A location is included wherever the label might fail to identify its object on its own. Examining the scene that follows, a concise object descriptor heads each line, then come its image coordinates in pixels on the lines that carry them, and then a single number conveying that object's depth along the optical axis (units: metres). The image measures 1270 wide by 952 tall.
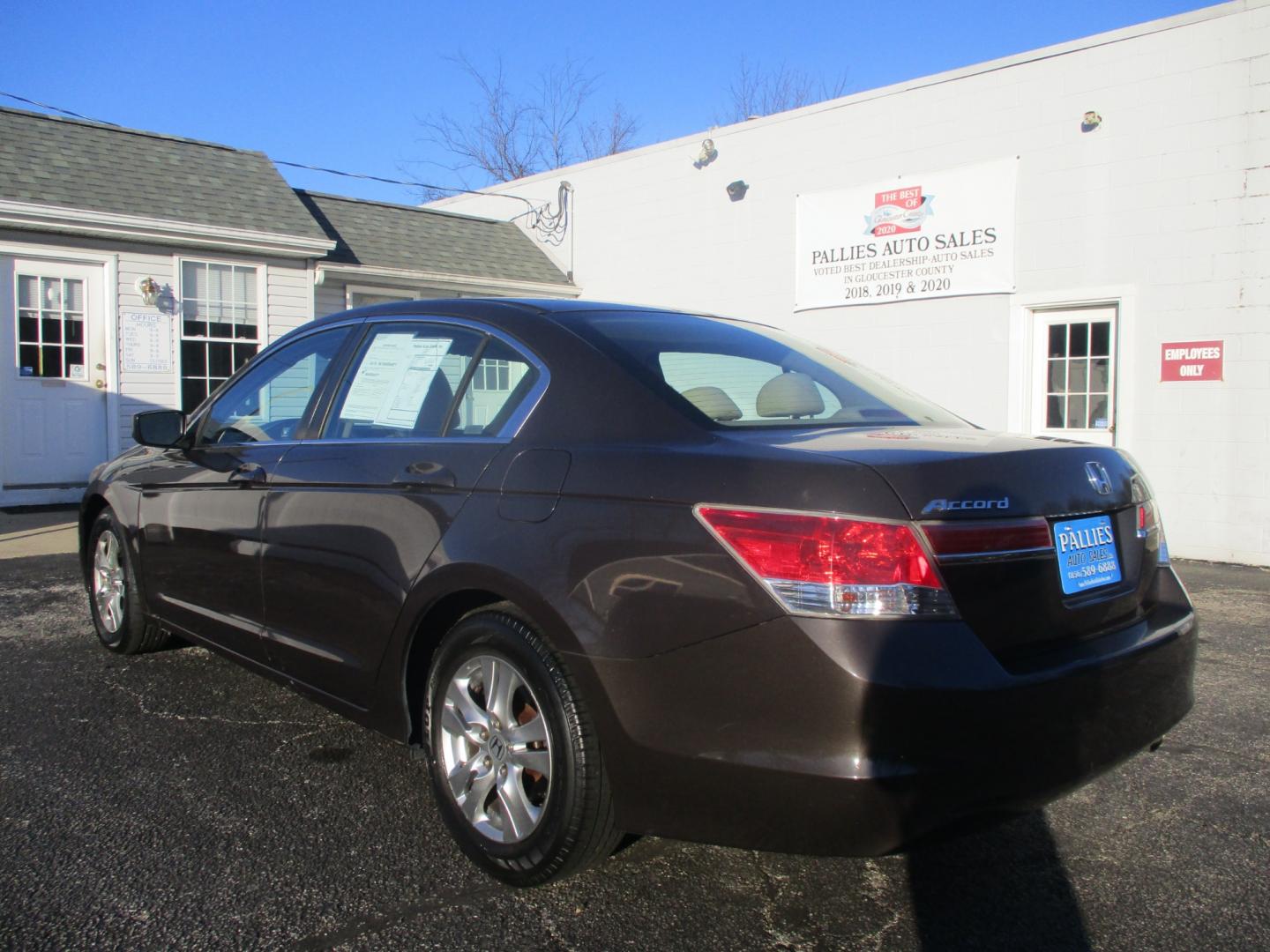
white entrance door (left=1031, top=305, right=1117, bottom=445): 9.59
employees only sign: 8.76
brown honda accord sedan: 2.16
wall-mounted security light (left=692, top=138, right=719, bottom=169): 12.89
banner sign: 10.20
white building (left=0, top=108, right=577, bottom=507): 10.48
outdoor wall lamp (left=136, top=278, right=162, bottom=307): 10.98
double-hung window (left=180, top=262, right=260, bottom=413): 11.48
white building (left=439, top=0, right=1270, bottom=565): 8.65
